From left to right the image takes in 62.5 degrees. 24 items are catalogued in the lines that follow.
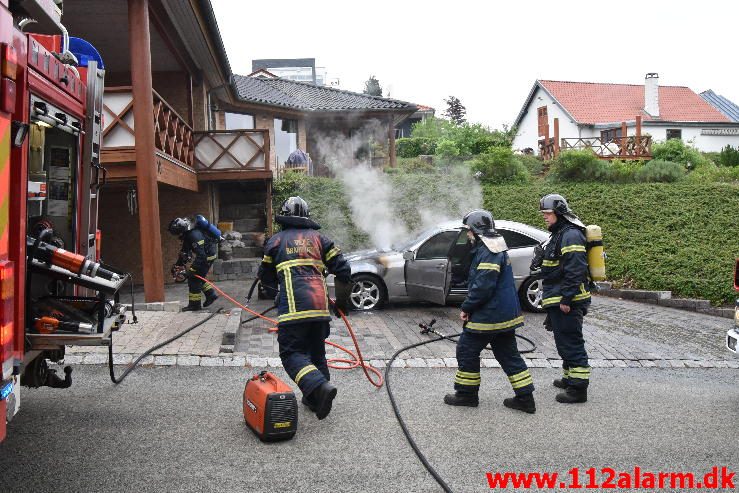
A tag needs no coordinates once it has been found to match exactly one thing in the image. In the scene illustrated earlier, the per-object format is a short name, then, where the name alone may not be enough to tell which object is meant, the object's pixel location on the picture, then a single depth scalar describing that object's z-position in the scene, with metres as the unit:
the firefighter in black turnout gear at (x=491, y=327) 5.12
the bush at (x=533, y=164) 20.30
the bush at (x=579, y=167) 17.53
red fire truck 2.94
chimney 33.99
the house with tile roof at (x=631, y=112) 33.41
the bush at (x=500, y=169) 17.61
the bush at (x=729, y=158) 22.08
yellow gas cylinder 5.72
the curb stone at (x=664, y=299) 10.55
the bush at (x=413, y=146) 25.95
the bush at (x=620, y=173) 17.62
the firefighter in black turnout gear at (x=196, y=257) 9.12
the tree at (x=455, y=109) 50.97
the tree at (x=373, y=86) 54.80
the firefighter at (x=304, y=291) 4.62
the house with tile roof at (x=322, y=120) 20.88
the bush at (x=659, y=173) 17.69
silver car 9.50
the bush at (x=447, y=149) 21.41
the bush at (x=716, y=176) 17.52
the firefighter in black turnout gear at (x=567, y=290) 5.45
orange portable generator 4.22
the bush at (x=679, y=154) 22.23
